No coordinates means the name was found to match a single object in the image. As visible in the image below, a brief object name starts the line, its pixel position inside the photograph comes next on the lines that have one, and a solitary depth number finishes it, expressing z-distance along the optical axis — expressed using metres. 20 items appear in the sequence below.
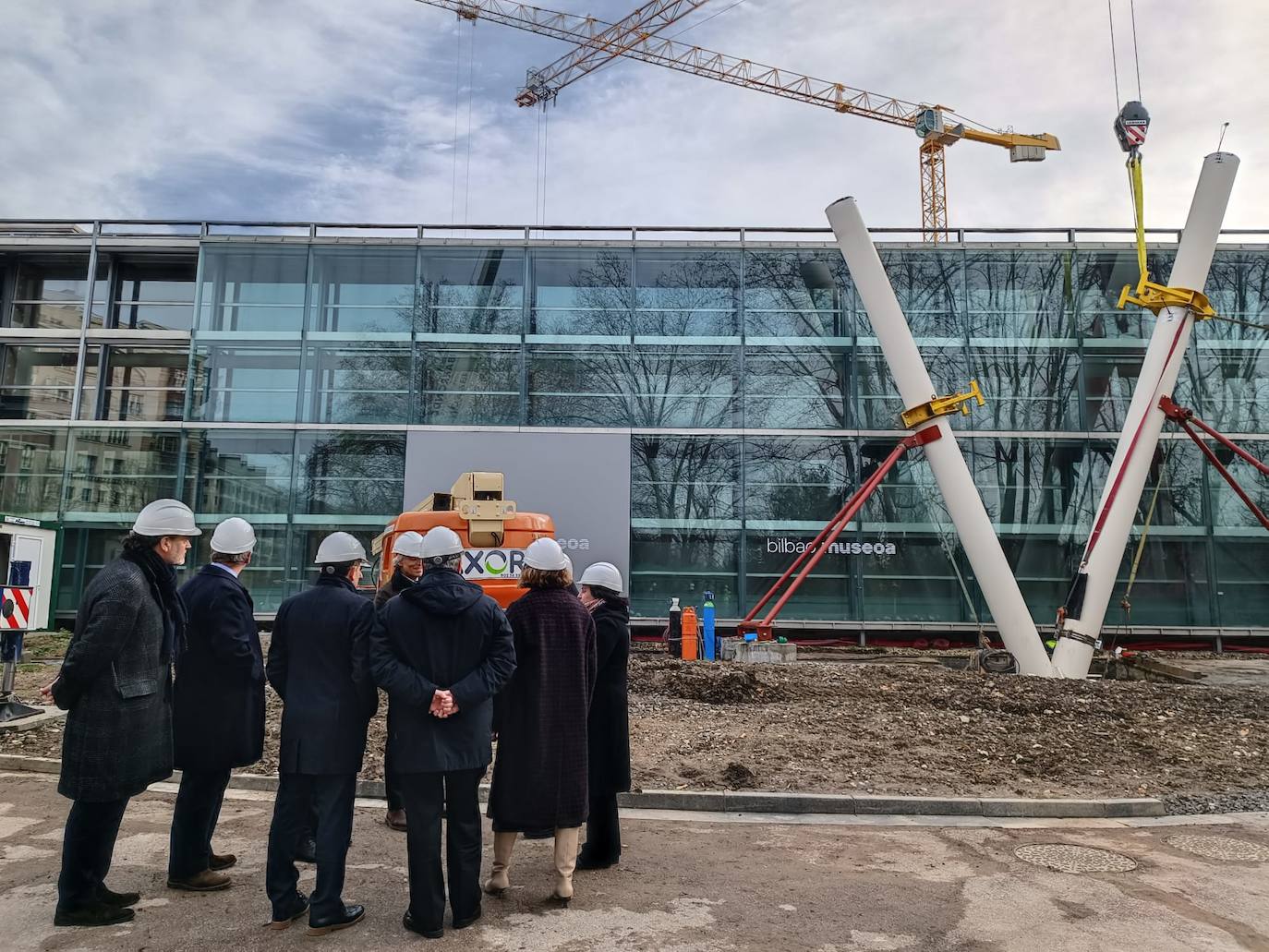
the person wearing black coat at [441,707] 4.58
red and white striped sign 10.02
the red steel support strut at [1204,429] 15.29
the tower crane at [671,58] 48.22
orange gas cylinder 16.72
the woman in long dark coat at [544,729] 5.03
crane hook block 16.41
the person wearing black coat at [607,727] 5.63
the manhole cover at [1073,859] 6.02
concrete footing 16.55
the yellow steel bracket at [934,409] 15.20
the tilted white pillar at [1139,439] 14.52
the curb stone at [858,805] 7.55
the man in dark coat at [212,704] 5.03
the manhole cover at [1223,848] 6.33
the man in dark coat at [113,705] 4.46
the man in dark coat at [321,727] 4.66
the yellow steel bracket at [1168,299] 15.05
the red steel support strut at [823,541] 17.41
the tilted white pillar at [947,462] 14.83
